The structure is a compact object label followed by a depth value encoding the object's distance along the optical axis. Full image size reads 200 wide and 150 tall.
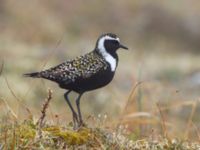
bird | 14.12
